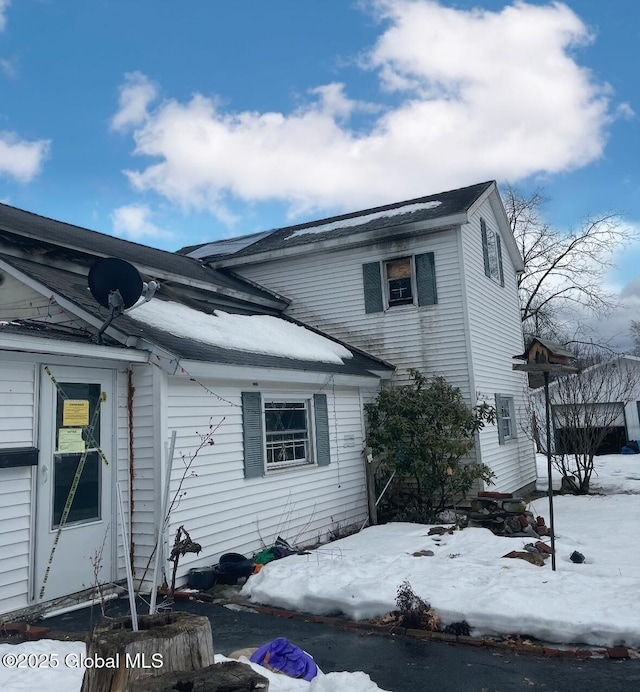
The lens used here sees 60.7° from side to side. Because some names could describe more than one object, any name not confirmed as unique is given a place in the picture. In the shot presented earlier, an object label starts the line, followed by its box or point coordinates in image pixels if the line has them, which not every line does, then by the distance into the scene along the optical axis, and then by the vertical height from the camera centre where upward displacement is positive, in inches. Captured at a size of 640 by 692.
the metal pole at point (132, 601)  110.6 -35.3
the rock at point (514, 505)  378.9 -61.6
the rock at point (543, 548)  277.3 -67.5
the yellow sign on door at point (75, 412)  234.5 +10.2
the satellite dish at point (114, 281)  265.1 +73.7
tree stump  99.3 -41.0
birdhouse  263.3 +29.8
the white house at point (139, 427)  218.2 +2.1
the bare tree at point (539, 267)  1027.3 +277.5
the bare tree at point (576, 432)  532.1 -19.3
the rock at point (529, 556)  257.6 -67.6
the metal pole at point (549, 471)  243.3 -26.7
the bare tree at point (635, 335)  1979.9 +275.9
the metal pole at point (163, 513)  124.9 -19.1
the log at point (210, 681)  93.6 -43.2
